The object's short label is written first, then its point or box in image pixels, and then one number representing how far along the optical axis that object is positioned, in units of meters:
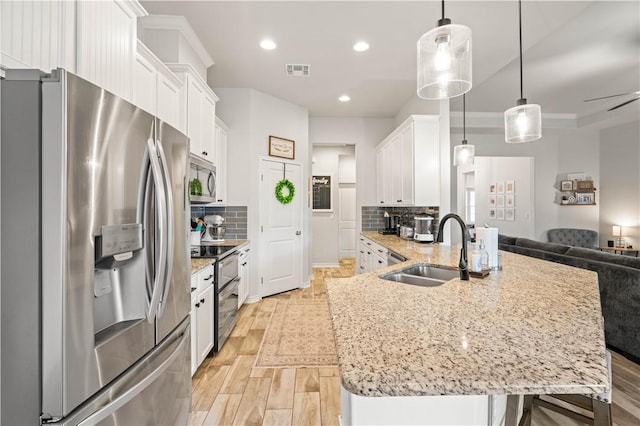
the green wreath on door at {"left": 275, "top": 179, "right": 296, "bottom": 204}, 4.59
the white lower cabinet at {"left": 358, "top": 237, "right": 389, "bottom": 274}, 3.80
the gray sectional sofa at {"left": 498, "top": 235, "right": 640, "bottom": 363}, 2.50
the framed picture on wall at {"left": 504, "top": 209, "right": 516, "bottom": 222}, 6.17
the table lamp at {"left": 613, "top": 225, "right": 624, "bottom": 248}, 5.72
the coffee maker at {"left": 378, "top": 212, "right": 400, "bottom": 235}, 4.96
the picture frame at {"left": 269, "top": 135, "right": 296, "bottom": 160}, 4.54
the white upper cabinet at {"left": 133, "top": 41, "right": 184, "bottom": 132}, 1.94
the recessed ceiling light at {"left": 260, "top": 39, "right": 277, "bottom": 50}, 3.04
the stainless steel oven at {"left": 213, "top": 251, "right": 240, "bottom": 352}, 2.65
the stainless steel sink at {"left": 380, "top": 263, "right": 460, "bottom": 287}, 1.87
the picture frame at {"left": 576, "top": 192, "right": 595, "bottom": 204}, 6.12
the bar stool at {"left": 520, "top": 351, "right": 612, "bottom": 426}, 1.13
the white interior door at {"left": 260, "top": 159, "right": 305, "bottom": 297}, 4.41
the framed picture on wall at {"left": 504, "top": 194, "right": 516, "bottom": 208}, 6.18
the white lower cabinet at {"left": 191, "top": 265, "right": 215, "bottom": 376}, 2.17
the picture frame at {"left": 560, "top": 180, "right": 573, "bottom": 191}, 6.14
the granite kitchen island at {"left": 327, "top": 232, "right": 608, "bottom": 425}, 0.68
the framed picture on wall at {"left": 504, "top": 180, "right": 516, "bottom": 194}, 6.19
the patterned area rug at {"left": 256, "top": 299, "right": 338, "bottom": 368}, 2.58
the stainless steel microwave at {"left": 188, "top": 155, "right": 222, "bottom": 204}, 2.80
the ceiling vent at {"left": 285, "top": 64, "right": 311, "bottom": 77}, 3.58
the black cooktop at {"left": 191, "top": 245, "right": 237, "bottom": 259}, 2.61
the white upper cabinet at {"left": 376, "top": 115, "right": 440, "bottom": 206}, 3.73
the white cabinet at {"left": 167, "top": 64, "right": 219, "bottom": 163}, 2.65
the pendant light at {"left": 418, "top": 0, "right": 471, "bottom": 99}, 1.45
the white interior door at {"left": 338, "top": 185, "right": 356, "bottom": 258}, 7.45
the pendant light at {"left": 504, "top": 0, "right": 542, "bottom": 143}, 2.25
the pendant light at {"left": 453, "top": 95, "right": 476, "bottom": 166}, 3.79
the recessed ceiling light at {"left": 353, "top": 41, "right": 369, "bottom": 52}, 3.06
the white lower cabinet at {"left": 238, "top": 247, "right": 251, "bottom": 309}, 3.67
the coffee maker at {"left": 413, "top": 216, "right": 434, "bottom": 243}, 3.69
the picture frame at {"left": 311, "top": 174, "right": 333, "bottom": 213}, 7.16
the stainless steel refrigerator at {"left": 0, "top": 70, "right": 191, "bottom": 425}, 0.89
